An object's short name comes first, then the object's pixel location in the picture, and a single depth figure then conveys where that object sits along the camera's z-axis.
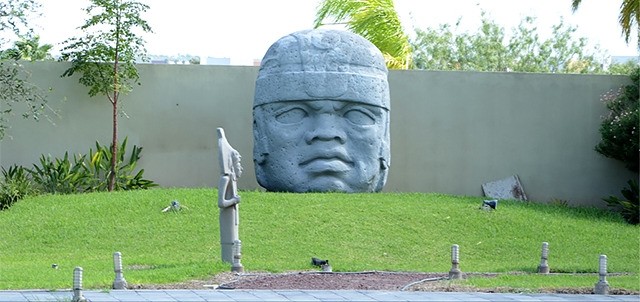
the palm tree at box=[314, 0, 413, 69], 33.66
